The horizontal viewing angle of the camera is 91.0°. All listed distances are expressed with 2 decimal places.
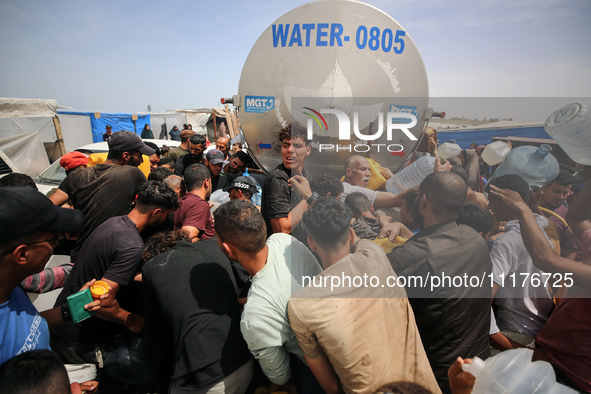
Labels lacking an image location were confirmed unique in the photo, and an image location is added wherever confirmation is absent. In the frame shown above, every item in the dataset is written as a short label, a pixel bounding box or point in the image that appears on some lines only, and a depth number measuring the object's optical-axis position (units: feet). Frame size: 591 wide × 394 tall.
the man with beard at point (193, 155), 14.38
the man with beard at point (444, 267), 5.02
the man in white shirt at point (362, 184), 5.39
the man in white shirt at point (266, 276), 4.69
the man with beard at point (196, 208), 8.79
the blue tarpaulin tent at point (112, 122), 43.86
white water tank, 7.42
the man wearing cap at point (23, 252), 3.92
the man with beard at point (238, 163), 14.11
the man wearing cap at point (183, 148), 18.17
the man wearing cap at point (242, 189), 9.50
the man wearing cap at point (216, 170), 13.52
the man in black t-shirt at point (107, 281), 6.30
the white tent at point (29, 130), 25.19
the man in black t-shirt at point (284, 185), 7.29
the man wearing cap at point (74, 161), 10.54
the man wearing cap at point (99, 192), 8.68
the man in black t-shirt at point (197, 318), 5.21
